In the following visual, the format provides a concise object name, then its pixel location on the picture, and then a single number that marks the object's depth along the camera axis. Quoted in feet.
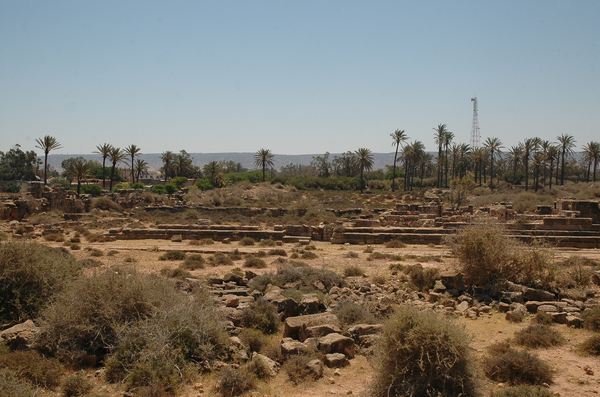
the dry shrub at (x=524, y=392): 23.35
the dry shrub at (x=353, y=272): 55.16
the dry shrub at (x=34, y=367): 25.73
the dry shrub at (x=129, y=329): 27.27
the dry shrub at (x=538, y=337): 32.14
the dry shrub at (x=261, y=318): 35.53
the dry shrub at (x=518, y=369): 26.66
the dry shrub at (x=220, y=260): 63.41
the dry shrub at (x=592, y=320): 35.50
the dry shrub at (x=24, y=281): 33.63
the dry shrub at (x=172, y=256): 66.74
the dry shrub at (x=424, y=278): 48.51
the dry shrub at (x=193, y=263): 59.93
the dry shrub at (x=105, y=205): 136.56
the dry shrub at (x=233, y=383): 25.61
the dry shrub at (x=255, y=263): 61.43
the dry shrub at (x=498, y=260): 46.29
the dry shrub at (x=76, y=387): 25.25
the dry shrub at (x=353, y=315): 35.42
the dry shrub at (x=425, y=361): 23.35
